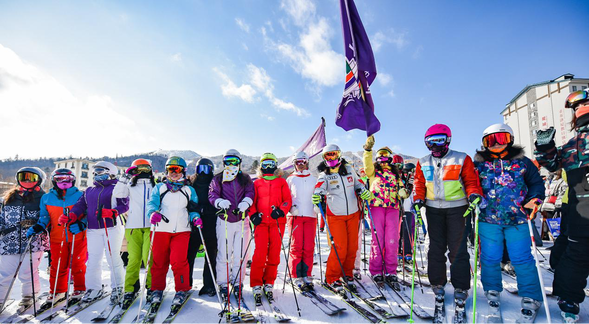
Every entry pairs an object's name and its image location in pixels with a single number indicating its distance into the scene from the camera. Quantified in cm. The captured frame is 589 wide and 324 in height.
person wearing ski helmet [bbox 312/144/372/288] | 417
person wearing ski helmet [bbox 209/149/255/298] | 384
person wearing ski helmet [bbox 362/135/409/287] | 438
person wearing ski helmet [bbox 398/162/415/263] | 515
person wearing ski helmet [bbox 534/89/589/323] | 274
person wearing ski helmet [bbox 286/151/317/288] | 426
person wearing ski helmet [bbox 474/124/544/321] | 299
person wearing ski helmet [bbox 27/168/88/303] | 401
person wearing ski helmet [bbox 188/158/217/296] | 414
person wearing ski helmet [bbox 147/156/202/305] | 369
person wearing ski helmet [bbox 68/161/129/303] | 390
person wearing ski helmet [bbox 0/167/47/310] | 384
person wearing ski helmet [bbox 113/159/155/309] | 384
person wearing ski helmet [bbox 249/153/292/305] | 391
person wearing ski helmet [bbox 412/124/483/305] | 318
